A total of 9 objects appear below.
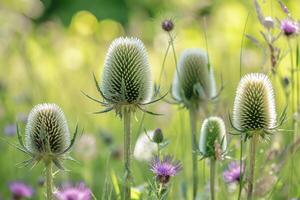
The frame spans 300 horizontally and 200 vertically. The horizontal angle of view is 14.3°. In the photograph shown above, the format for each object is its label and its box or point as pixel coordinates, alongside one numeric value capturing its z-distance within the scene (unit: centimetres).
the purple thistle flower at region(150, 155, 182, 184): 385
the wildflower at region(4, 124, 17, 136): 719
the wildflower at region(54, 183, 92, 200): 361
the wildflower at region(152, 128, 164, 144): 436
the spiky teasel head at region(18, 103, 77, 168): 392
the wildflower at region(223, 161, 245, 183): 453
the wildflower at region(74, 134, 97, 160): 645
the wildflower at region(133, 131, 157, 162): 567
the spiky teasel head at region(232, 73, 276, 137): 400
